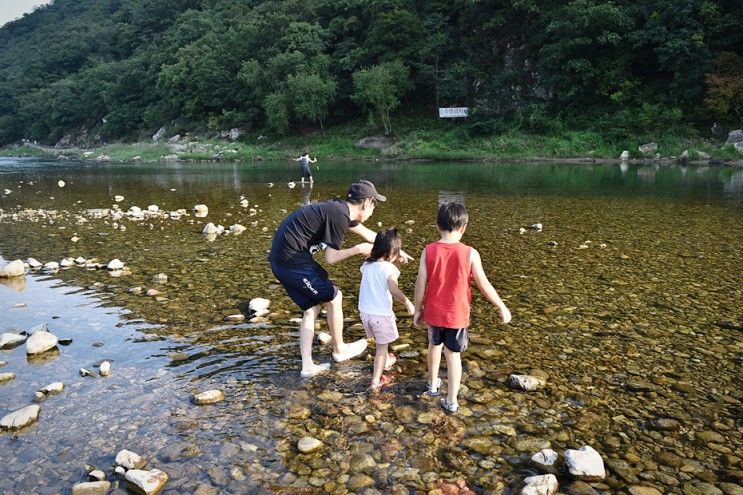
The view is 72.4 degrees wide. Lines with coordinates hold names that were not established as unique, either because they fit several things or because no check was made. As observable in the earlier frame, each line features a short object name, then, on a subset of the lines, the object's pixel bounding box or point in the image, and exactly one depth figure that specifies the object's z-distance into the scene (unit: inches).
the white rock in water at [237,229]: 519.3
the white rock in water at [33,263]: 396.5
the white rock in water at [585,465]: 137.9
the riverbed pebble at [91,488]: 135.3
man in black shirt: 199.0
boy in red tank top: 166.4
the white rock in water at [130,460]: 145.4
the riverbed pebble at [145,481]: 134.5
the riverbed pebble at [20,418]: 168.2
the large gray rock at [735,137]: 1446.7
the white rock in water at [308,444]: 154.9
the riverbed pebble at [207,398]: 184.5
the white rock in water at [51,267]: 385.1
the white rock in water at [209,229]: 518.6
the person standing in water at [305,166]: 1031.6
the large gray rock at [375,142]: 2302.8
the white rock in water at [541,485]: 131.8
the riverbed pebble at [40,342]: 229.9
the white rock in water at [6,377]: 205.3
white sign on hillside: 2226.9
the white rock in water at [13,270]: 363.3
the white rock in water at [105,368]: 209.2
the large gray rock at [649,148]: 1549.0
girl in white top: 188.7
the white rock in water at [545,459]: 143.9
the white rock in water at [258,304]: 279.6
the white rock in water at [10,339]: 242.4
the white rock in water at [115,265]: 380.7
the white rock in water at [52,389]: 193.5
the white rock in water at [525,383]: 189.3
